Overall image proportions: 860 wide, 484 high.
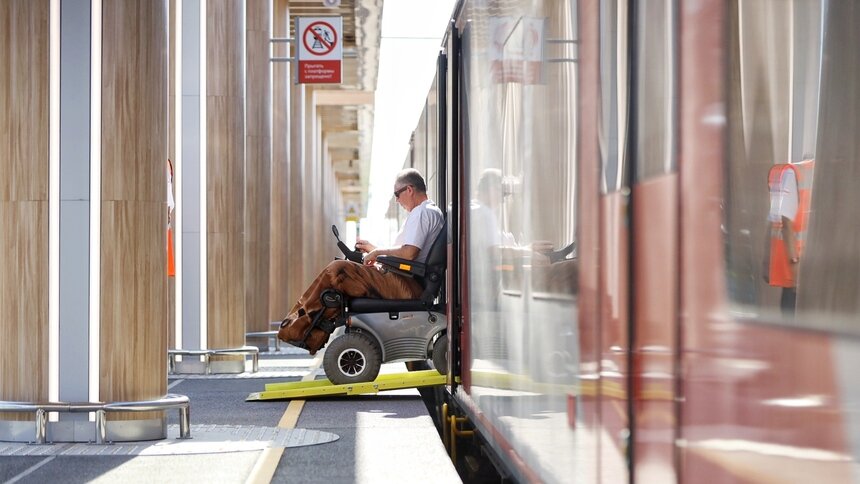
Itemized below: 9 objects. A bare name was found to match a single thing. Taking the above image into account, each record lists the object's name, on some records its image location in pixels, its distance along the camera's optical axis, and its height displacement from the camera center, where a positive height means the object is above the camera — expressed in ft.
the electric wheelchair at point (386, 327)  55.47 -2.90
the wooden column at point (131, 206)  42.78 -0.20
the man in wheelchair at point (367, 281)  55.16 -1.89
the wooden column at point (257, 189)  103.81 +0.19
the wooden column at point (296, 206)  165.27 -0.80
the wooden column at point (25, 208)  42.86 -0.23
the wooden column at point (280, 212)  141.18 -0.99
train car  10.84 -0.27
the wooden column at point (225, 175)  79.00 +0.60
